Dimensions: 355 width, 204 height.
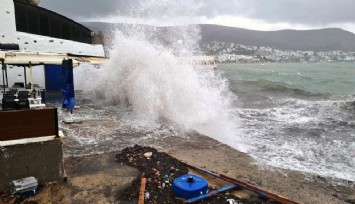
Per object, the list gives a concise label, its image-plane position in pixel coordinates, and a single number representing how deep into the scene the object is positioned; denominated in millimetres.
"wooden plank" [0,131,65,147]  4402
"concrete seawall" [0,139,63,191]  4527
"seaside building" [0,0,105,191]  4496
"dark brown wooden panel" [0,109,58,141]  4336
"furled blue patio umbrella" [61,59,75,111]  9445
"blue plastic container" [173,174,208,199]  4770
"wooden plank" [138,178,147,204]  4627
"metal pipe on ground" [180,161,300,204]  4850
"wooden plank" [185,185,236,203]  4689
